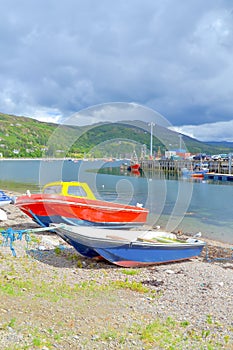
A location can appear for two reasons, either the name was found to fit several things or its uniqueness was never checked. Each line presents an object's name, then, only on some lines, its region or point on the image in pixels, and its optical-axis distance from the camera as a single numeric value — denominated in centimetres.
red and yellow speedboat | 1739
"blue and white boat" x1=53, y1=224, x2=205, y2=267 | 1212
